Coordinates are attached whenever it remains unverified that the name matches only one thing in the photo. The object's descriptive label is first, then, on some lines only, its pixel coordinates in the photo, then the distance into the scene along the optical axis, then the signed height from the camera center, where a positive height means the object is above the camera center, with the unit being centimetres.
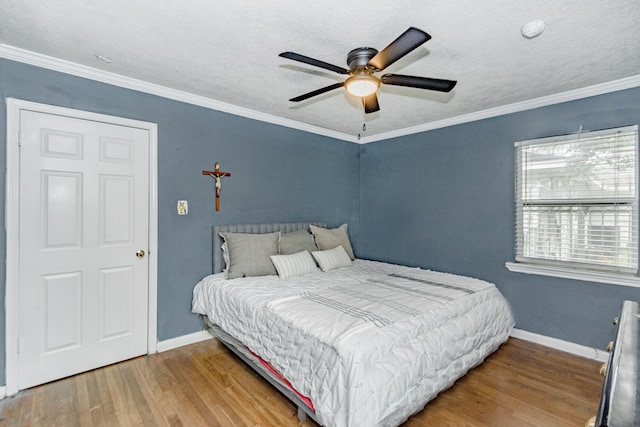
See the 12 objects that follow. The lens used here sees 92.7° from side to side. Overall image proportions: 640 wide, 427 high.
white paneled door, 231 -28
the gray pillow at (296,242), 342 -35
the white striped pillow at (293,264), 309 -54
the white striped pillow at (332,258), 343 -53
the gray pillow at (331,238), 381 -33
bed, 166 -80
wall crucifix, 325 +38
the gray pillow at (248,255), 302 -43
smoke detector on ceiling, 183 +114
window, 265 +12
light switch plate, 303 +5
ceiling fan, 171 +88
